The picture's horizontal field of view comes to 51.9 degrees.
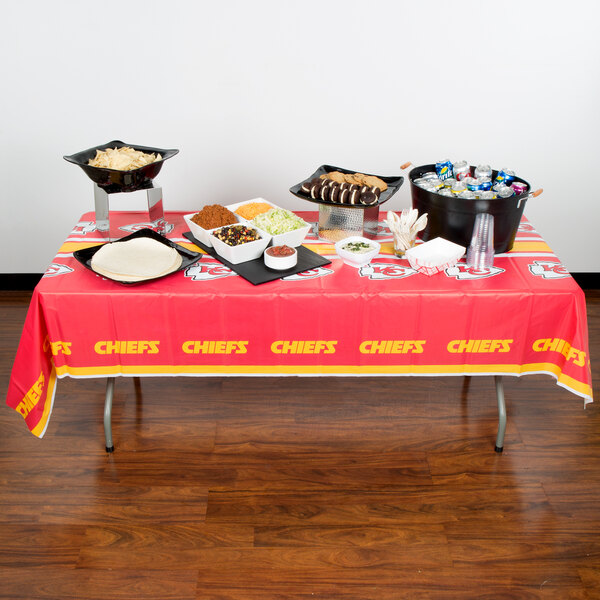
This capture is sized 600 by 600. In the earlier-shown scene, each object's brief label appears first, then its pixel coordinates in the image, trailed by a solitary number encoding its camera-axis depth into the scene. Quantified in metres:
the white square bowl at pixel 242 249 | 2.18
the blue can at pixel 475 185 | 2.24
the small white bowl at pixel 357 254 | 2.19
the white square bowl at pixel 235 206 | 2.49
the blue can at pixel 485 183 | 2.24
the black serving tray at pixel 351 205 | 2.29
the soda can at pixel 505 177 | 2.31
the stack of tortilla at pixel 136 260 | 2.07
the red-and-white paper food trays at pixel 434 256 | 2.14
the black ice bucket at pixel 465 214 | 2.17
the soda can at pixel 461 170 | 2.37
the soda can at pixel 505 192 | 2.20
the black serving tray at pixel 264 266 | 2.12
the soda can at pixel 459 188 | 2.26
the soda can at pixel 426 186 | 2.29
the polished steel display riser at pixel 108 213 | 2.38
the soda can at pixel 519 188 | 2.23
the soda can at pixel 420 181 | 2.32
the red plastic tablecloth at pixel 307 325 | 2.05
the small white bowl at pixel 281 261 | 2.13
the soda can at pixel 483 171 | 2.29
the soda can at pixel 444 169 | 2.38
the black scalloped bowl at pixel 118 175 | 2.23
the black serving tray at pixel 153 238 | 2.13
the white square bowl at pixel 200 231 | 2.30
